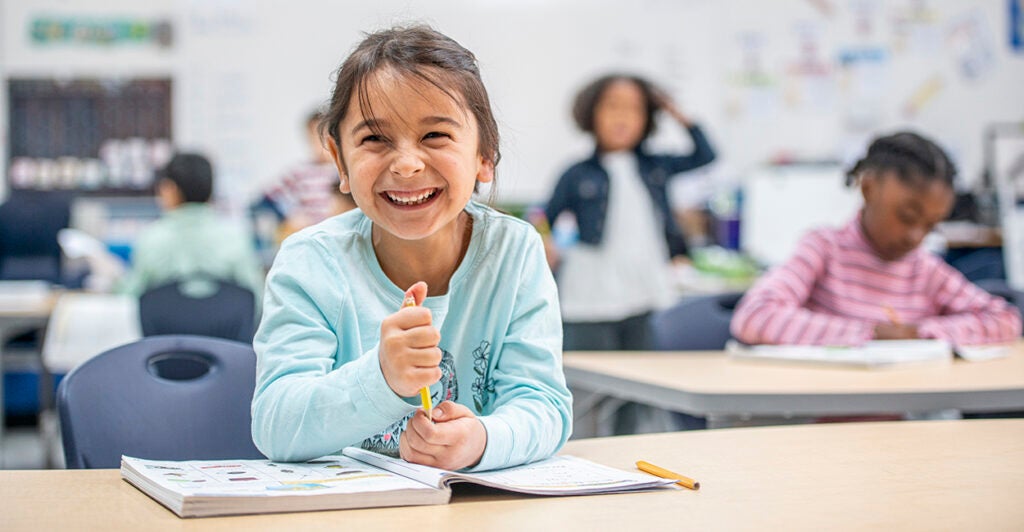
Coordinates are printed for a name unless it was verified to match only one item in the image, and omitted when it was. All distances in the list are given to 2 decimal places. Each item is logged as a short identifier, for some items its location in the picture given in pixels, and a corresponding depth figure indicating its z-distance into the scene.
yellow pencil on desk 1.05
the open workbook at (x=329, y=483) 0.92
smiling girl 1.11
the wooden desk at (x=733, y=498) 0.91
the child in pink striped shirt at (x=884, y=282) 2.33
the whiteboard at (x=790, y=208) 5.45
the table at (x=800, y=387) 1.70
